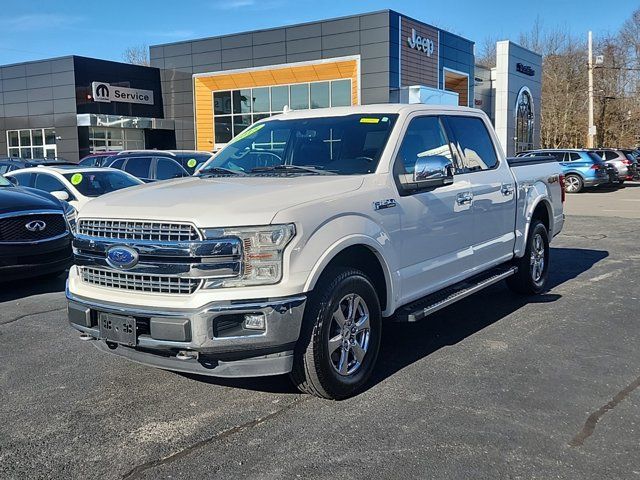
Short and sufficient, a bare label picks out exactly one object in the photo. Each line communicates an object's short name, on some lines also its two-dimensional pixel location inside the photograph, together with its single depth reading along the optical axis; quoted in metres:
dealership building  30.62
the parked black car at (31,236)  7.10
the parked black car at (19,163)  15.79
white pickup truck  3.65
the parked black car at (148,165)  14.07
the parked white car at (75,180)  10.02
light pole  34.19
